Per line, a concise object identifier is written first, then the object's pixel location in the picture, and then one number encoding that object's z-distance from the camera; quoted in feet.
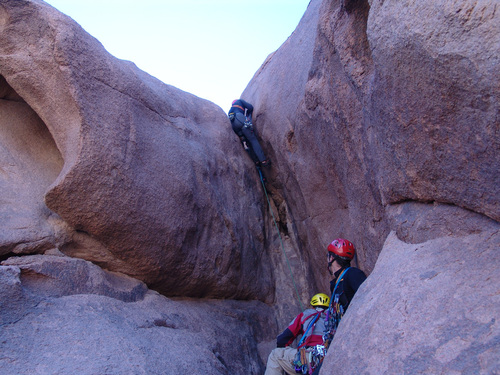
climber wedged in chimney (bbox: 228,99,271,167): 25.45
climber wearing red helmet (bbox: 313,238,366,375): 12.87
